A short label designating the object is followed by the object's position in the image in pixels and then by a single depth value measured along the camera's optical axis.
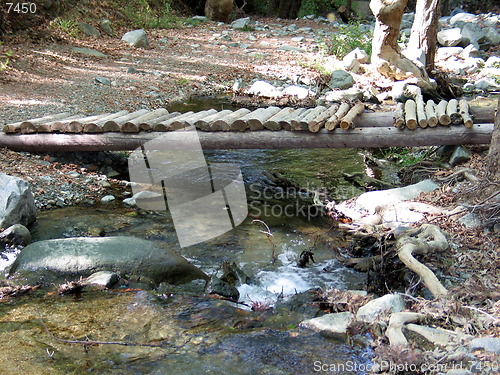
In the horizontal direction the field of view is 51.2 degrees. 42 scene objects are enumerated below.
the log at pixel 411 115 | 5.96
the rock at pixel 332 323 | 3.50
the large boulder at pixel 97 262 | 4.18
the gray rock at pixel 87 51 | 11.22
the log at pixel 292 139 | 6.00
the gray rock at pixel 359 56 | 11.53
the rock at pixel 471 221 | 4.51
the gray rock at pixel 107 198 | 5.83
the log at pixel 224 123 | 6.06
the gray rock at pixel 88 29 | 12.47
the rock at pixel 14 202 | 4.78
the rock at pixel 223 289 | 4.05
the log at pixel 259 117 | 6.03
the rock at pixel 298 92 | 10.18
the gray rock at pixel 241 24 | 16.16
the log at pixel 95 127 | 6.07
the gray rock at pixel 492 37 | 14.32
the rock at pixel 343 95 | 9.55
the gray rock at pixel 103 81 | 9.64
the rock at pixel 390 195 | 5.52
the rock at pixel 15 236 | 4.62
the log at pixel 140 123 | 6.03
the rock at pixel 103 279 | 4.06
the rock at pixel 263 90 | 10.51
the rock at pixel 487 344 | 2.85
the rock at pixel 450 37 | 13.55
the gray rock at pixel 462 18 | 16.54
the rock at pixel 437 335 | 3.04
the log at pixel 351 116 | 5.95
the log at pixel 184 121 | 6.06
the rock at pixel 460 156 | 6.20
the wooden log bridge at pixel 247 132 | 6.00
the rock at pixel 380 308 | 3.48
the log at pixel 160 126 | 6.04
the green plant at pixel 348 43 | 12.45
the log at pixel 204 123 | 6.08
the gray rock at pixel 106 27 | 13.07
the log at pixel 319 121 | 5.92
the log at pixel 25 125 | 6.18
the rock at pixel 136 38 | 12.74
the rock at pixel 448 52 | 13.07
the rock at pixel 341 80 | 10.49
